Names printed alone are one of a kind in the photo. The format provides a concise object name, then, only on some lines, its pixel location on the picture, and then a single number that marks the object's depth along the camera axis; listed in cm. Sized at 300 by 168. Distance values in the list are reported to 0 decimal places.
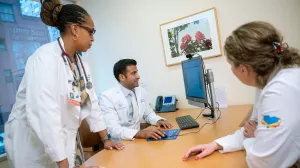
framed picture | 216
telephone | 237
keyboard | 149
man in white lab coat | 181
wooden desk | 90
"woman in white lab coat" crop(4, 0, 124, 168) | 98
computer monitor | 160
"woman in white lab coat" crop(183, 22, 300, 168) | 66
